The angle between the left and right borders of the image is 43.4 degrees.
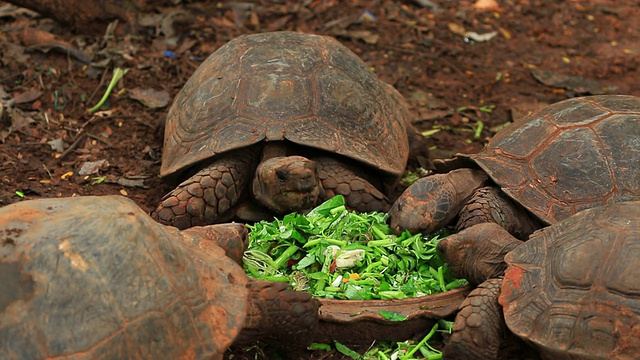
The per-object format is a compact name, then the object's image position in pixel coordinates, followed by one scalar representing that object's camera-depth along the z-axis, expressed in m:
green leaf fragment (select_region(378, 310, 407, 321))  3.86
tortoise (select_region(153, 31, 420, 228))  4.75
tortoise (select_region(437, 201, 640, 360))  3.40
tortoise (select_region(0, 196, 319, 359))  2.91
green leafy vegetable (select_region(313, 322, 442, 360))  3.84
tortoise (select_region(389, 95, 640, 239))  4.38
